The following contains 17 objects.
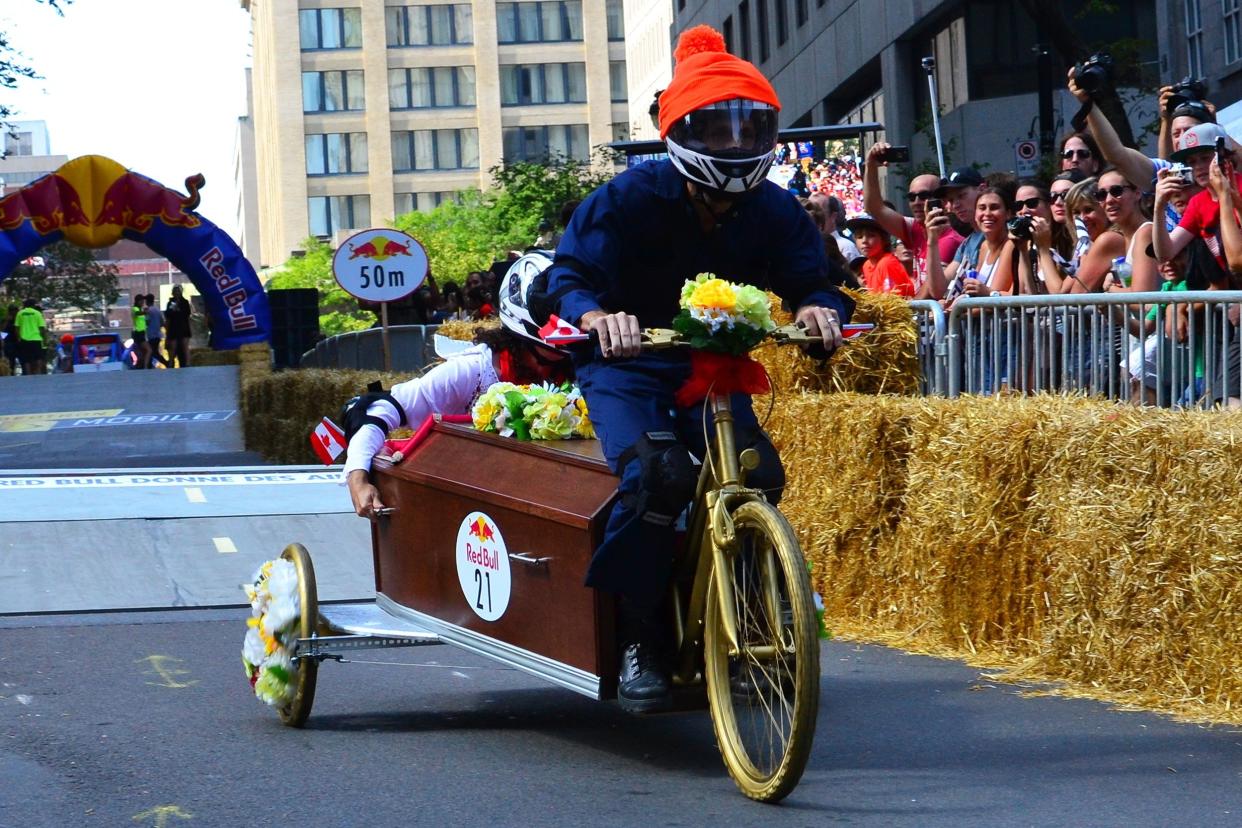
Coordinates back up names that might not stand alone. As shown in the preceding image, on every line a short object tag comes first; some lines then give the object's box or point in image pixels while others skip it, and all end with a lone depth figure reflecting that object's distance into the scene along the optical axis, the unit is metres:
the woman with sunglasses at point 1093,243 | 19.19
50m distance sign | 40.34
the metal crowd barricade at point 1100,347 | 15.84
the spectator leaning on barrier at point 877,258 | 23.84
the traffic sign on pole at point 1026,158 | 32.24
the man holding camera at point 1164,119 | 18.55
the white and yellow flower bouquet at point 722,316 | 11.01
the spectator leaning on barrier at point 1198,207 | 17.28
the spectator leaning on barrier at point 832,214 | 23.89
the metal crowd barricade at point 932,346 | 19.45
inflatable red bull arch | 66.37
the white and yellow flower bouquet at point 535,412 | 12.68
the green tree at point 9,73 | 72.06
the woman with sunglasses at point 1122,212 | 18.80
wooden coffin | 11.79
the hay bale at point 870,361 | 19.45
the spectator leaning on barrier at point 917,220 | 22.41
